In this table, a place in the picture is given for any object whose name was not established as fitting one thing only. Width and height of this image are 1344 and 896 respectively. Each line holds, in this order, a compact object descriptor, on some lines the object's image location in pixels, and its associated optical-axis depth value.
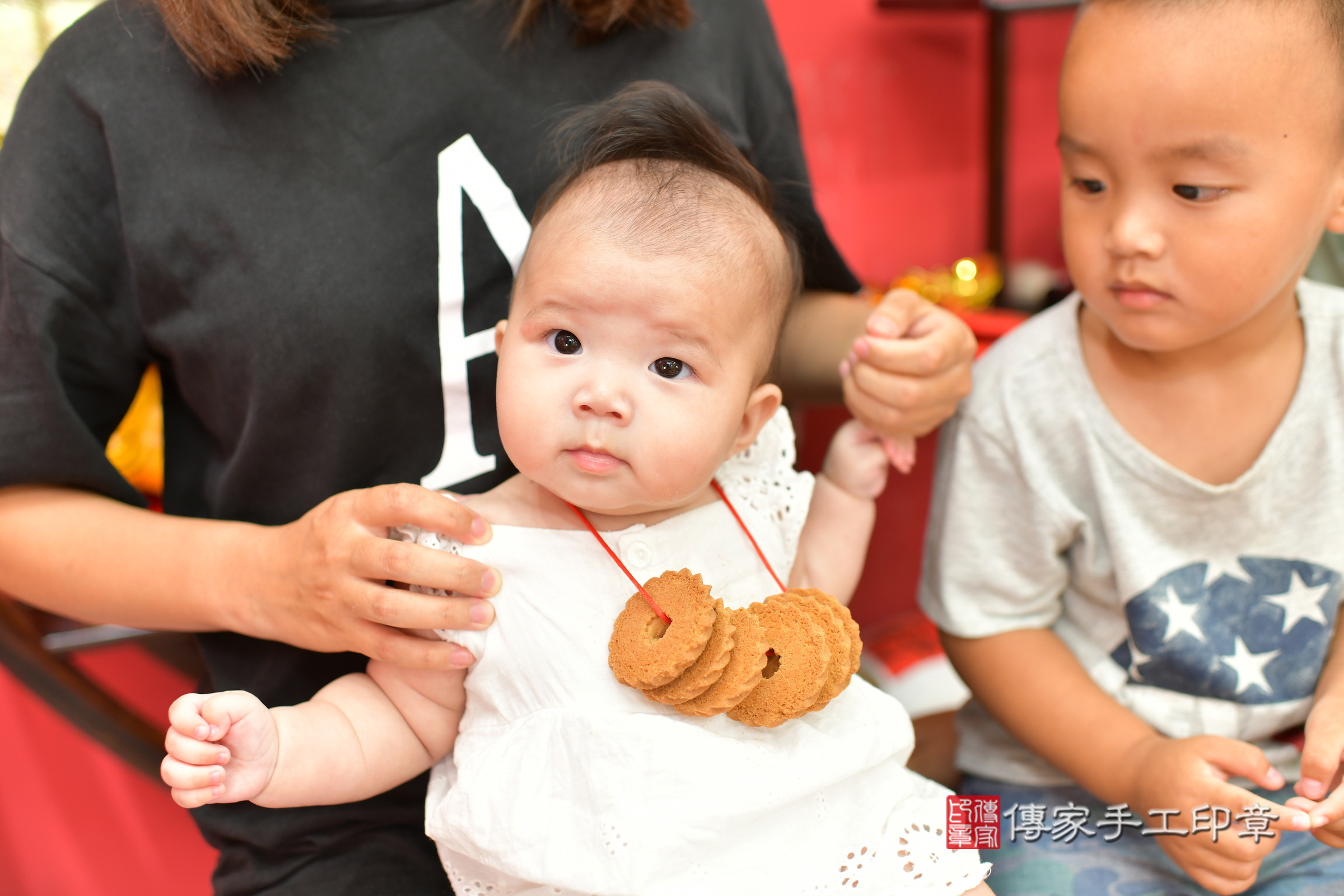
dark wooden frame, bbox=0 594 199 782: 1.09
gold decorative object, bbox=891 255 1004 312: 1.91
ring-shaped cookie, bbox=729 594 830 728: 0.73
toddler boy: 0.84
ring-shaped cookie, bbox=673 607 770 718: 0.72
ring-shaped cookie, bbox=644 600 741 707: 0.71
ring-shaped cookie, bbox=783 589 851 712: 0.75
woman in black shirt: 0.83
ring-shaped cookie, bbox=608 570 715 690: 0.71
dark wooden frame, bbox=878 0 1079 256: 1.88
